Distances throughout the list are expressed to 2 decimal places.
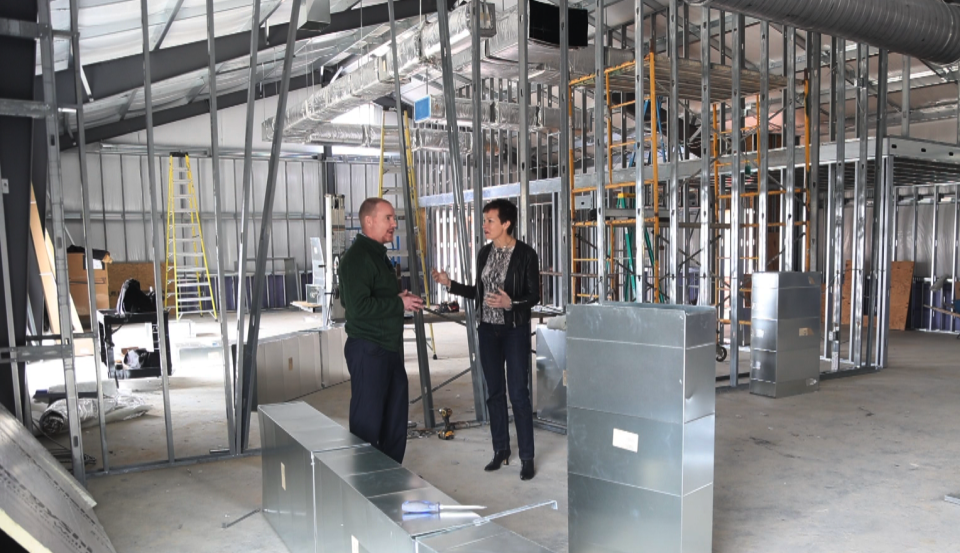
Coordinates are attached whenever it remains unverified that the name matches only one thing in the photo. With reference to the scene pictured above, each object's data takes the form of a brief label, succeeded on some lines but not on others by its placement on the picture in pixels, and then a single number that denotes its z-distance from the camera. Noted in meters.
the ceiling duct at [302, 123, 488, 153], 12.90
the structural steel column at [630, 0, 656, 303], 6.01
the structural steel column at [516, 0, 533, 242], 5.44
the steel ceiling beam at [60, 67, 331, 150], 14.56
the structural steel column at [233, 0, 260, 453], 4.45
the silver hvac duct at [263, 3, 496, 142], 7.15
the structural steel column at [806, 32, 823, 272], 7.44
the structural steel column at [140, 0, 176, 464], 4.23
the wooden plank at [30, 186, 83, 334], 6.21
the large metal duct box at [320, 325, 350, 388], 7.35
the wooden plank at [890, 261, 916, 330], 11.51
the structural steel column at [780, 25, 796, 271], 7.13
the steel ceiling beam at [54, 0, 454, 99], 9.41
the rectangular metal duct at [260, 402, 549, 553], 2.00
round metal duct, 4.31
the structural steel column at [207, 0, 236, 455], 4.39
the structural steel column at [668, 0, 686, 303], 6.46
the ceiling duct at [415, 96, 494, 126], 9.83
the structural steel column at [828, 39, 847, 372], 7.57
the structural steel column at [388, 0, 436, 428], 5.10
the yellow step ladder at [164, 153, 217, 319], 14.54
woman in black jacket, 4.08
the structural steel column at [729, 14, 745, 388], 6.81
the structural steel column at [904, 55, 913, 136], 8.23
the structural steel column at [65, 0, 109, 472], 4.03
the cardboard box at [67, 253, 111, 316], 8.60
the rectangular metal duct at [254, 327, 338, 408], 6.21
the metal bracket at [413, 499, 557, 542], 1.95
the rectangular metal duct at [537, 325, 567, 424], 5.33
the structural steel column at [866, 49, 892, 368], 7.64
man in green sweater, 3.49
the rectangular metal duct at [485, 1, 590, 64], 6.06
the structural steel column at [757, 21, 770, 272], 6.93
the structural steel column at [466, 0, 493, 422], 5.23
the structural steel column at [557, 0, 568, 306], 5.54
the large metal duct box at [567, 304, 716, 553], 2.59
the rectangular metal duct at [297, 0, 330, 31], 4.89
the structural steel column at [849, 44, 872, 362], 7.61
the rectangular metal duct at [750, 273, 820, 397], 6.60
